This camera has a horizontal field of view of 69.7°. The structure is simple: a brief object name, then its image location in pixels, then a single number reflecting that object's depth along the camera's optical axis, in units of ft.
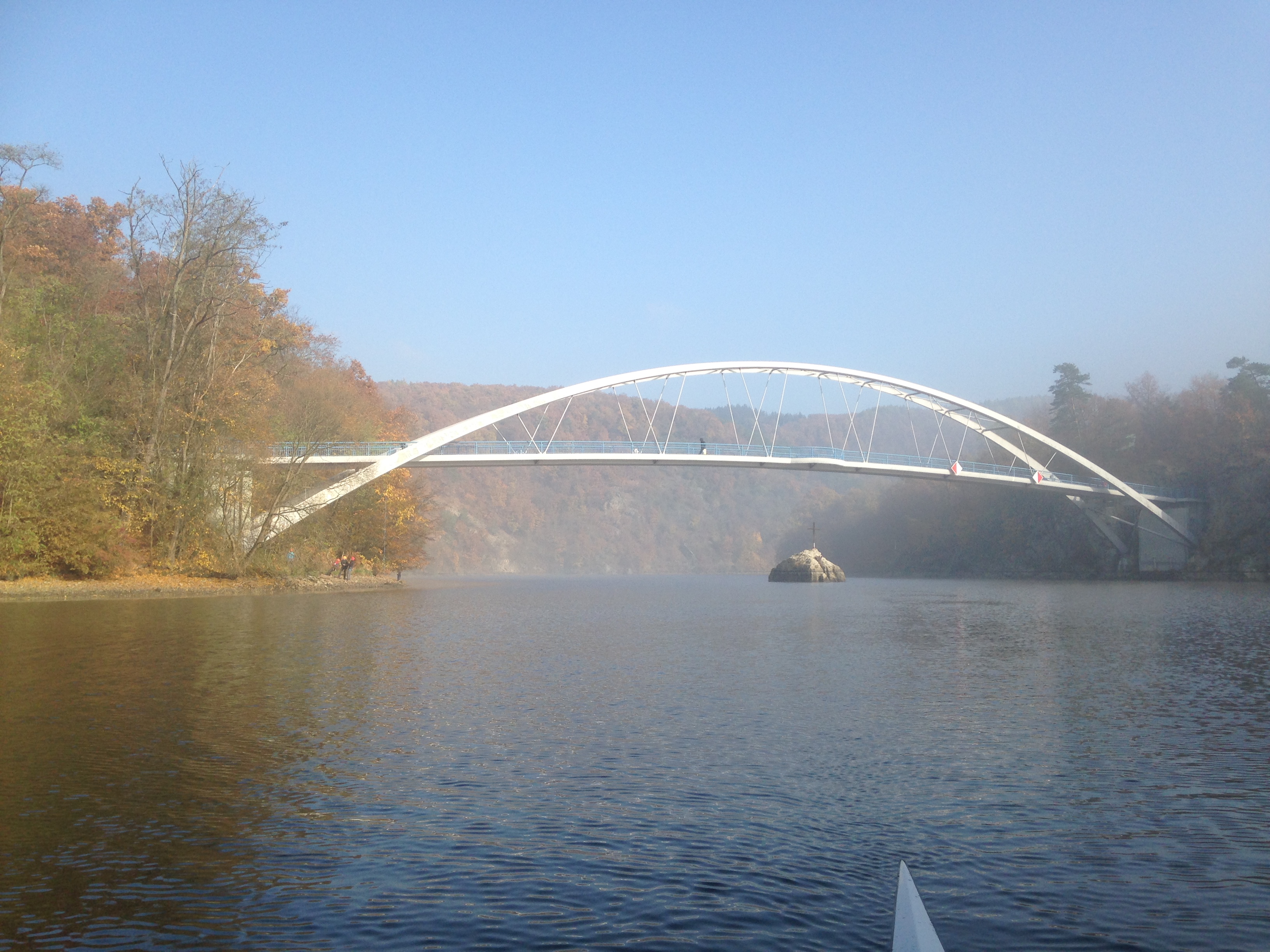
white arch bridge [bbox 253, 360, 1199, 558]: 146.92
